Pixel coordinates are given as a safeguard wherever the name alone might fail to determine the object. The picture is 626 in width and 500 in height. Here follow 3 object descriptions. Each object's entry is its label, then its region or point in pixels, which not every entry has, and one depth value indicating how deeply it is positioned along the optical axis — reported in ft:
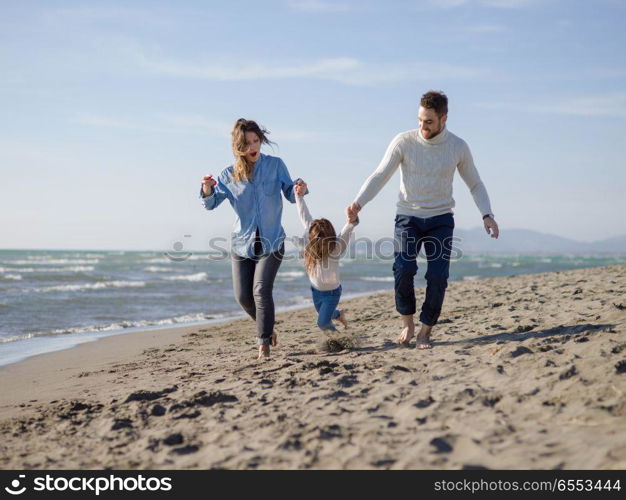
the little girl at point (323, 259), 17.07
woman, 16.02
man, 14.89
